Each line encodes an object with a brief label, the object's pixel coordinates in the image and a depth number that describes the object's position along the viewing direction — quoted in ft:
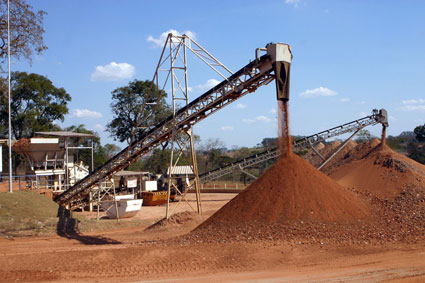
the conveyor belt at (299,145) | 98.27
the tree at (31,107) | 150.41
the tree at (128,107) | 175.32
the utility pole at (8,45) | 78.43
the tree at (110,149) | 219.82
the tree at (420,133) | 177.64
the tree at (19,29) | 85.94
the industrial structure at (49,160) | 93.09
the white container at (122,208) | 86.22
